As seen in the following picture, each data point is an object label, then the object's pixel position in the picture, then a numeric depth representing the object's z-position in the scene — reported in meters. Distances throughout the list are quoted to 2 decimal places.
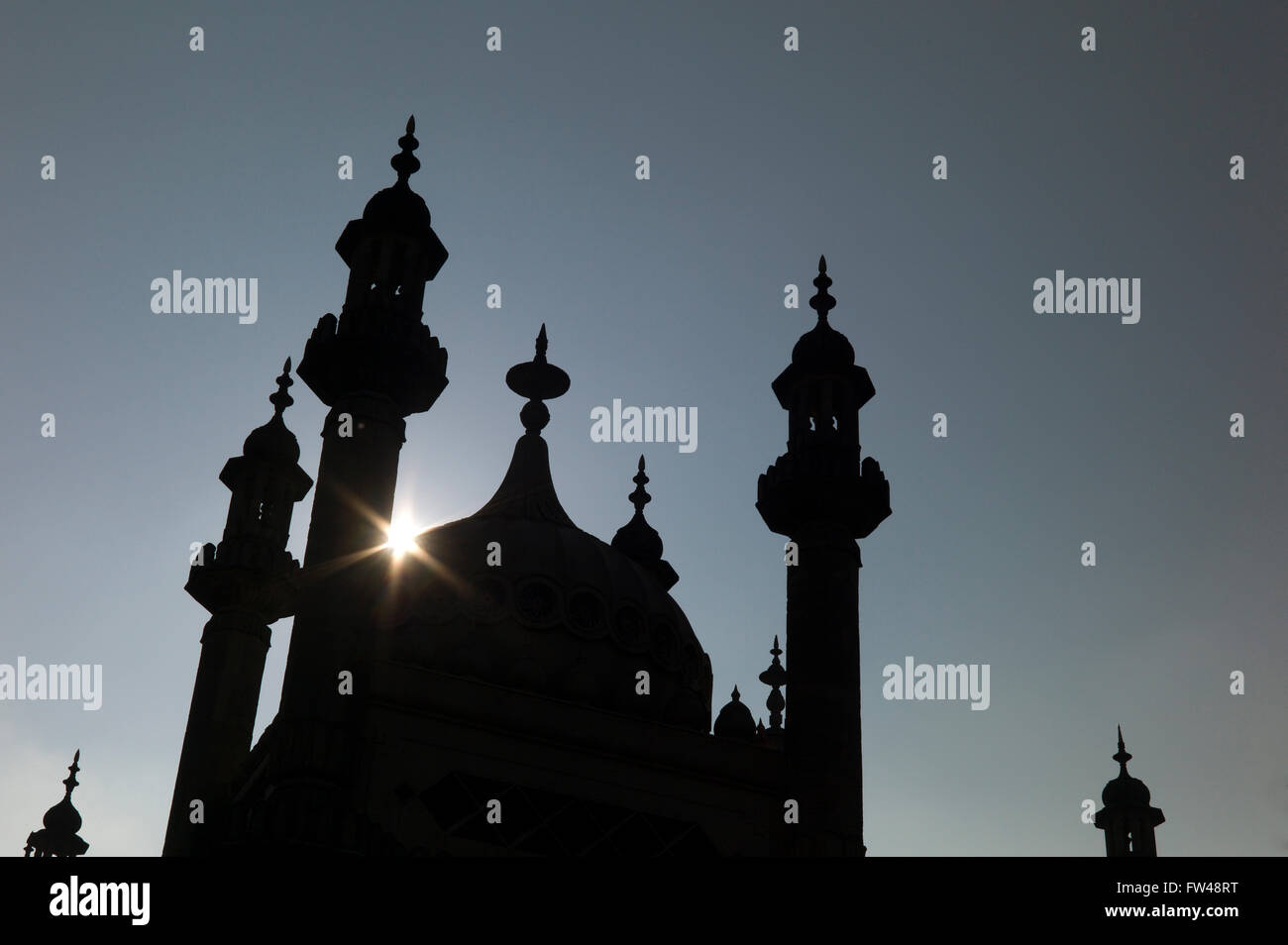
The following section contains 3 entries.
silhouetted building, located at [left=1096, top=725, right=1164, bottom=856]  34.22
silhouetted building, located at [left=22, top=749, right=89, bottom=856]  36.78
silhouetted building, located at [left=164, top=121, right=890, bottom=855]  19.77
